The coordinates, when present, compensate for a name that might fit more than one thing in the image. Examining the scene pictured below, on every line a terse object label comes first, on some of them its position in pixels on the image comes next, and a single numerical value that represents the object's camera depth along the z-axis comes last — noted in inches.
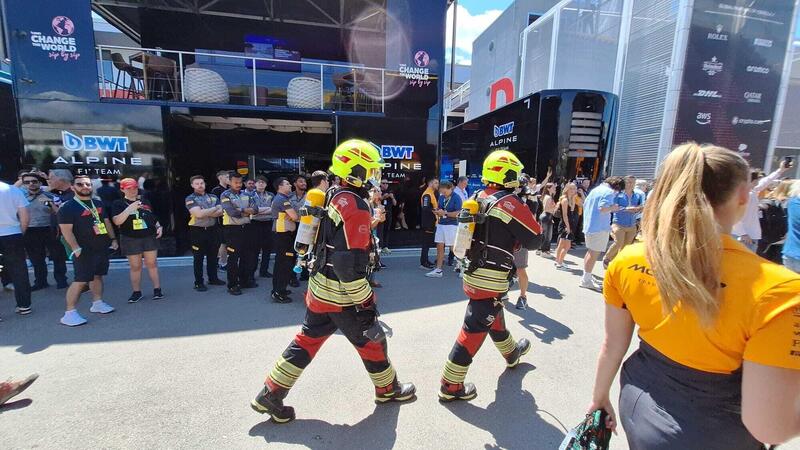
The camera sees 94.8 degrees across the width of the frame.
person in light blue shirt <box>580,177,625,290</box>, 225.6
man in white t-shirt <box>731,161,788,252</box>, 206.2
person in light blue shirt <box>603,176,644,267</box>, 237.2
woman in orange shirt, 39.9
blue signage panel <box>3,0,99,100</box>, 265.9
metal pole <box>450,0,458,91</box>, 376.5
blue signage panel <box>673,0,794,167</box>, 367.2
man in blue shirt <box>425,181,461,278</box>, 268.2
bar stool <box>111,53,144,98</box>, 328.4
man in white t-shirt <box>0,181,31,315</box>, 179.6
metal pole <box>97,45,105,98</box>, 297.9
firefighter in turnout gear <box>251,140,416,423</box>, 100.0
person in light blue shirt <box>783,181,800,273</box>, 139.3
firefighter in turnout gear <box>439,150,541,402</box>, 113.0
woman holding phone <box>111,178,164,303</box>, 194.2
